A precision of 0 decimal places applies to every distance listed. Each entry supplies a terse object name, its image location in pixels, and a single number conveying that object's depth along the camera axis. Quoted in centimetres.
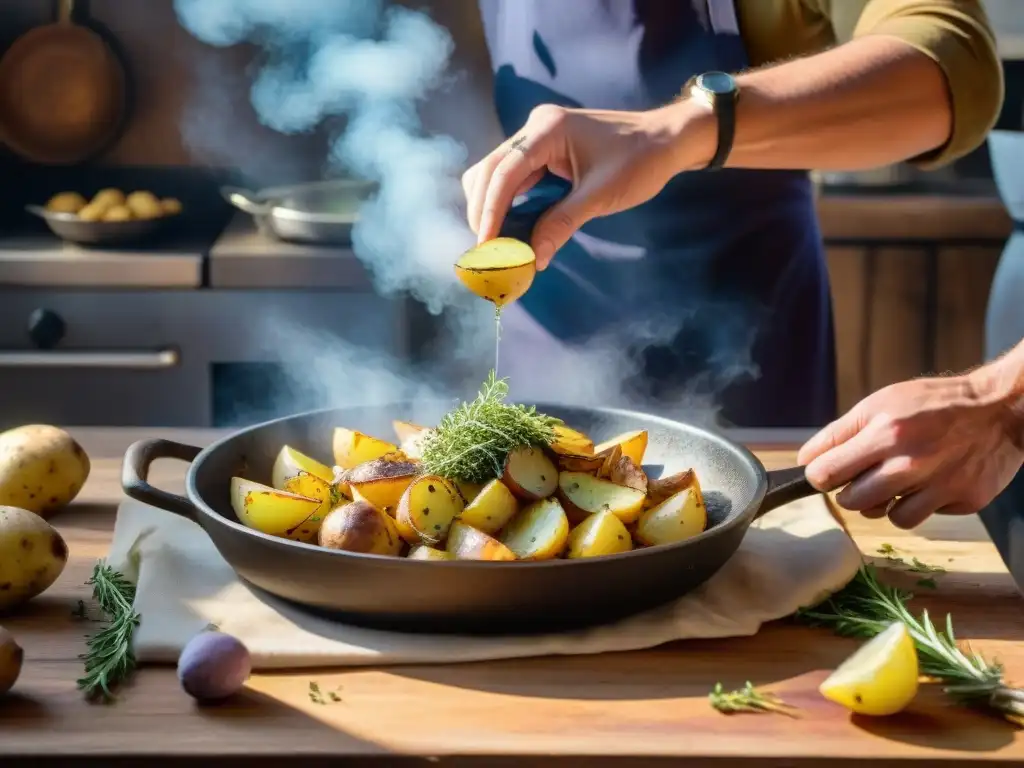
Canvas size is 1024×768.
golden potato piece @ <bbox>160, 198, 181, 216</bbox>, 303
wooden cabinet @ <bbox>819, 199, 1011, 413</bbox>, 335
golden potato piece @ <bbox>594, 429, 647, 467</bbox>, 147
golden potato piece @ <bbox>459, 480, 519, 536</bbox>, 125
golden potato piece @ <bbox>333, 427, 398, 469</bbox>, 145
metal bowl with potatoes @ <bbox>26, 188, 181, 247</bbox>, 290
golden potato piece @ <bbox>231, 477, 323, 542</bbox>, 126
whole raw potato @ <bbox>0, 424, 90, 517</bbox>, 152
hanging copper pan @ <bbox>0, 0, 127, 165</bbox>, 337
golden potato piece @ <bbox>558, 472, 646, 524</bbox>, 128
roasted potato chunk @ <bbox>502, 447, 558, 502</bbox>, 129
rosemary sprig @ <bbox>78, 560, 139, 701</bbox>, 112
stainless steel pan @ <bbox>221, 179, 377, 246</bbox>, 289
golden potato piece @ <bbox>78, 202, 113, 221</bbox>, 294
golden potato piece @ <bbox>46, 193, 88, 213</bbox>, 310
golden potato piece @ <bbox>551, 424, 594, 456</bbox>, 141
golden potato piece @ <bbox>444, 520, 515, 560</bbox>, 116
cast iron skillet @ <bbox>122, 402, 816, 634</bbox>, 112
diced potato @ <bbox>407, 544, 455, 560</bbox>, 119
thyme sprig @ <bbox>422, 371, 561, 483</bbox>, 132
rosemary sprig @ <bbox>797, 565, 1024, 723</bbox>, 109
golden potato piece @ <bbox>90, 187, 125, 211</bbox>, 309
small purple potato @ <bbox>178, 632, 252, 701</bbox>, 107
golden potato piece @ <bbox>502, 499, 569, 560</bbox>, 121
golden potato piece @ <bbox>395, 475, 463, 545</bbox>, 123
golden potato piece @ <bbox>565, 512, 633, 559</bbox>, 121
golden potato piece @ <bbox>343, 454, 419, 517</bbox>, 128
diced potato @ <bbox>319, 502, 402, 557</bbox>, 118
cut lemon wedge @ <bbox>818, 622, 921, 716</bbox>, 105
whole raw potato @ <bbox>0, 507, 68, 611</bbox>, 127
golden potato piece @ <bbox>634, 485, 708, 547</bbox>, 127
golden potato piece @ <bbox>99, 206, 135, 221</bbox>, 291
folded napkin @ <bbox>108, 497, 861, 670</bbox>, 117
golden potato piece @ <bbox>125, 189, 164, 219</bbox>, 297
